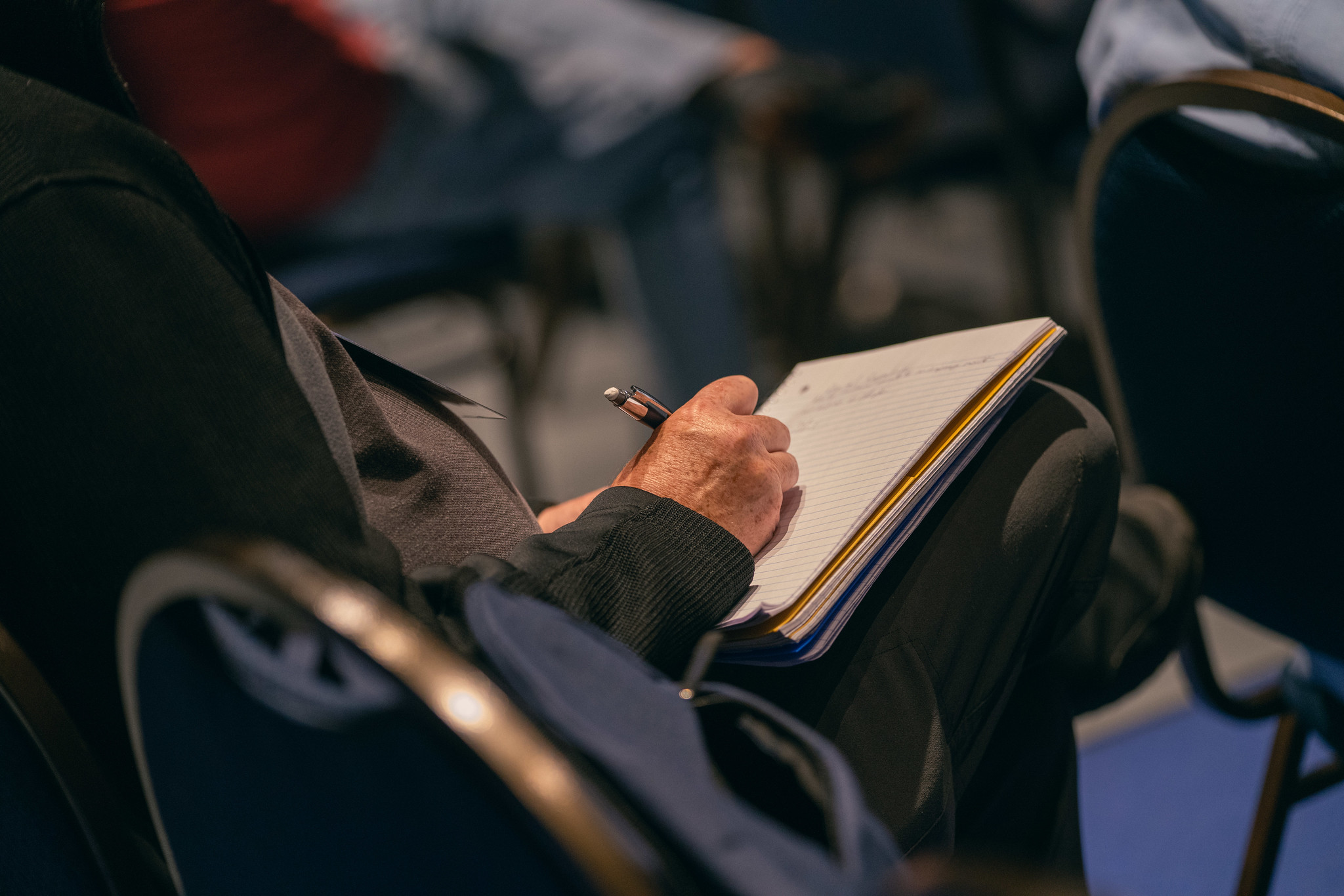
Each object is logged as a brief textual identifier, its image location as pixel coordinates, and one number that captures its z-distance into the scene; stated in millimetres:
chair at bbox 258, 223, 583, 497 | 4214
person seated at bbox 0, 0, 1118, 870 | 2190
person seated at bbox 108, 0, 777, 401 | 3649
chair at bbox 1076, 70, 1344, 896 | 2431
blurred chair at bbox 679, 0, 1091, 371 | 5417
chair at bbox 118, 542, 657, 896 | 2014
